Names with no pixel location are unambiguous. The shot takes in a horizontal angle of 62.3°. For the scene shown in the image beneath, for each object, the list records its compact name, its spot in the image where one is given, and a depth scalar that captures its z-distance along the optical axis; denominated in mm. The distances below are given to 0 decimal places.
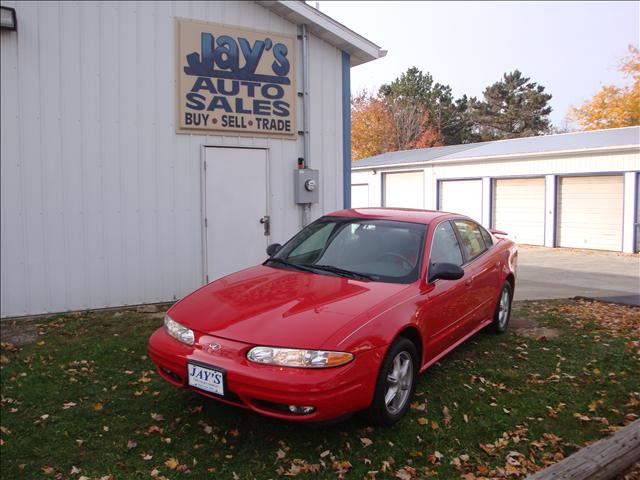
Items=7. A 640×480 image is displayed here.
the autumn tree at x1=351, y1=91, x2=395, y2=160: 39375
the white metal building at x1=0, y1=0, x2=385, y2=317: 6812
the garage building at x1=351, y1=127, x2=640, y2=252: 15953
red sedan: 3229
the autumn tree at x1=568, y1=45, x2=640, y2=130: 28328
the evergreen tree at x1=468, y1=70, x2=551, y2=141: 46250
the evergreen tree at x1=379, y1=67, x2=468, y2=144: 43906
